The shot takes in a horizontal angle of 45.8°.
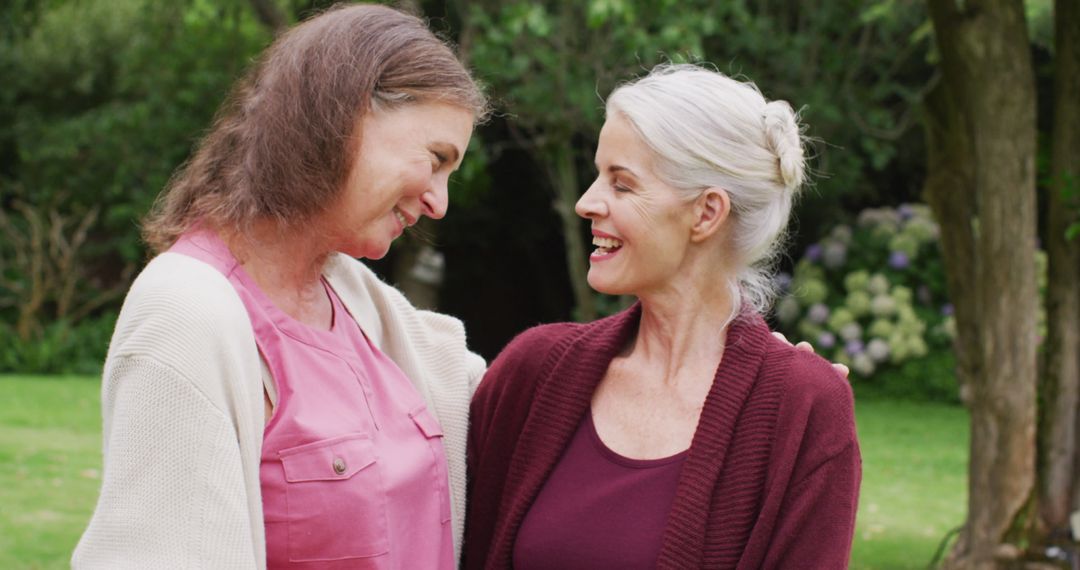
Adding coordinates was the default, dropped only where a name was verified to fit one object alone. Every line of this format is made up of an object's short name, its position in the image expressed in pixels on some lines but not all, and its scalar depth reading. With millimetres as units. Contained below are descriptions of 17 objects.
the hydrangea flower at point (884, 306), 13148
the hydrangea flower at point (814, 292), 13367
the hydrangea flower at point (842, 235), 13961
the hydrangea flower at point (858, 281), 13508
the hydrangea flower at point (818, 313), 13539
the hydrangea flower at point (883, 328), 13039
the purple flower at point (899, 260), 13516
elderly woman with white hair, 2270
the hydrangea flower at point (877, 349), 12961
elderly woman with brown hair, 1799
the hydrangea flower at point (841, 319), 13344
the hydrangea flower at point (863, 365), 13008
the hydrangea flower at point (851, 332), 13250
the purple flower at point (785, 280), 13817
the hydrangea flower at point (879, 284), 13391
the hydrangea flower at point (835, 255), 13859
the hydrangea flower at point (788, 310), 13750
